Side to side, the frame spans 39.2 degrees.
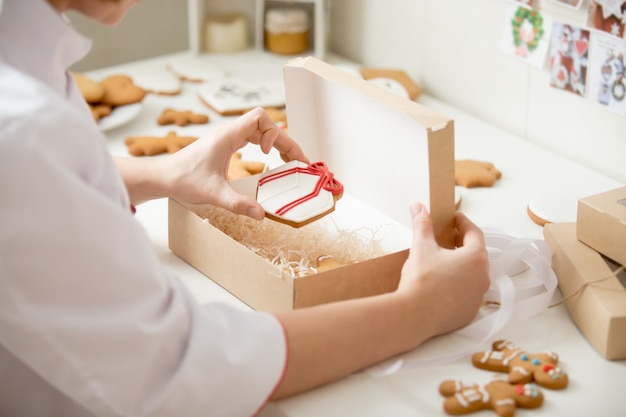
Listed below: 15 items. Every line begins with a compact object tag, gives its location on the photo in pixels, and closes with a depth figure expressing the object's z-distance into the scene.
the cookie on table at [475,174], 1.38
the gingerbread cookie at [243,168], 1.36
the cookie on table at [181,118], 1.62
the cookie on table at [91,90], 1.61
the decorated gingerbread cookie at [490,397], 0.88
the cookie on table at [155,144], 1.49
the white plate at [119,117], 1.58
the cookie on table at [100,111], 1.60
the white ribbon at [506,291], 0.96
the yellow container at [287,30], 1.92
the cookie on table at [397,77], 1.71
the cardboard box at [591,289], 0.97
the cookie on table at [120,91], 1.65
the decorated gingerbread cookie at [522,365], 0.92
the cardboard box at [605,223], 1.06
